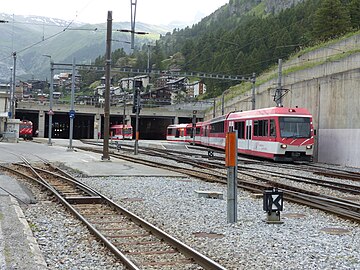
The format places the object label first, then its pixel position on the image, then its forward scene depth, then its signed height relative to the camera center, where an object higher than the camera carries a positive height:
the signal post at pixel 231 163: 10.98 -0.64
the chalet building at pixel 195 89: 121.75 +9.41
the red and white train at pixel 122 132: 84.31 -0.66
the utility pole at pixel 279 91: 36.03 +2.66
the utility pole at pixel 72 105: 42.45 +1.73
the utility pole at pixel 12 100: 63.89 +2.81
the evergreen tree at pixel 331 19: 75.69 +15.71
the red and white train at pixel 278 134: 29.44 -0.11
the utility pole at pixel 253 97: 44.32 +2.66
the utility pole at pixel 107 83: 29.23 +2.34
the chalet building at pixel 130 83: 128.27 +10.78
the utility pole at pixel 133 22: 26.07 +5.08
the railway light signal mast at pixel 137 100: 33.66 +1.65
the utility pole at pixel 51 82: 45.75 +4.03
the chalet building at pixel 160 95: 135.60 +8.33
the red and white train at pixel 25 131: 75.69 -0.81
